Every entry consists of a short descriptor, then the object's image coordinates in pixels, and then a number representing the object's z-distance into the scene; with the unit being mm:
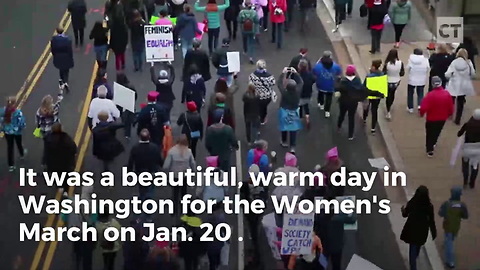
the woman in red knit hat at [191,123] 15578
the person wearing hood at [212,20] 20906
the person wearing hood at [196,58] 18469
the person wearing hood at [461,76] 17594
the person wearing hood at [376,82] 17344
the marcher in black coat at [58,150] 14977
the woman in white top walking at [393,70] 17812
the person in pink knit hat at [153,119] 15631
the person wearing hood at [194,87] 17312
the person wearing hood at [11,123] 16078
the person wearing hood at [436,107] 16312
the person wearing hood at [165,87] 16906
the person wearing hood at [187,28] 20328
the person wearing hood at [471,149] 15148
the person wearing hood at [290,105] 16469
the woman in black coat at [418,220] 12867
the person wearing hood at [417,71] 18062
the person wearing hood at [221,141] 15070
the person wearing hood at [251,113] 16672
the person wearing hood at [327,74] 17797
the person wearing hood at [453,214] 13078
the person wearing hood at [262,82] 17047
